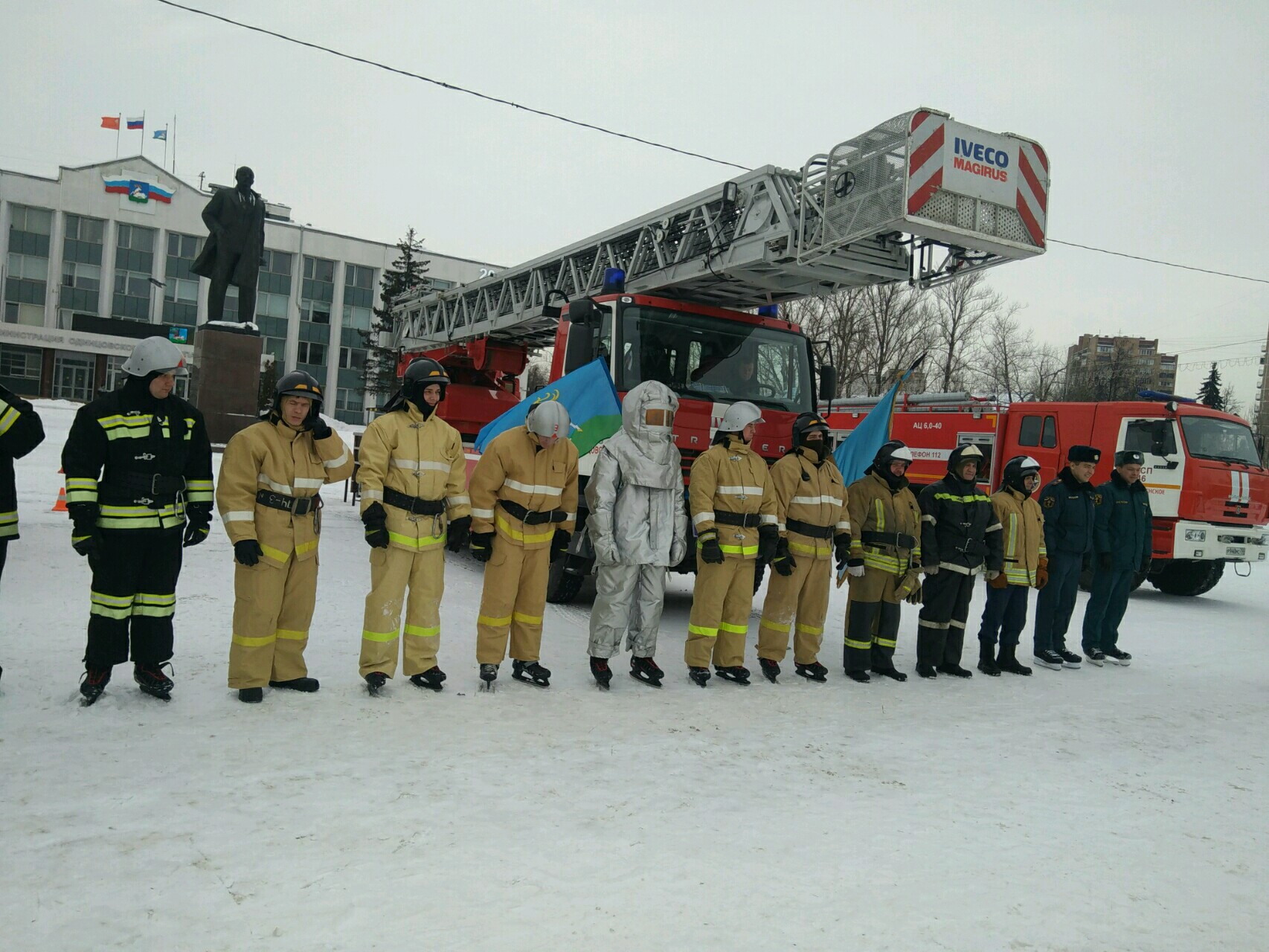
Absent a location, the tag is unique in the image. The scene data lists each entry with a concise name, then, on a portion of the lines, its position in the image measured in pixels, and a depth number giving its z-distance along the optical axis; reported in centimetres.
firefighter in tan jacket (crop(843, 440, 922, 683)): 666
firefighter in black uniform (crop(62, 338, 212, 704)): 443
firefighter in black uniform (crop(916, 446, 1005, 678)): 692
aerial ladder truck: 709
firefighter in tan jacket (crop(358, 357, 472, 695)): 511
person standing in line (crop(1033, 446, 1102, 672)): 775
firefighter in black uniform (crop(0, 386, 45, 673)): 445
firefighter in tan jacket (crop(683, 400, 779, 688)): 605
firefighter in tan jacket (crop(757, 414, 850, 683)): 638
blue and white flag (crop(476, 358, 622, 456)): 702
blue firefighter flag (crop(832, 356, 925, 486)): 749
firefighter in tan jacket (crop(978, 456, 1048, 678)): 731
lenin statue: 1247
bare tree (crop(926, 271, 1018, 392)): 3653
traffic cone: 1053
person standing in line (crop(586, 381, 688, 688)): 582
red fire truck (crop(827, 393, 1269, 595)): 1185
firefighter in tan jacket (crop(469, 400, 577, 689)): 551
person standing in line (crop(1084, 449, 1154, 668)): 805
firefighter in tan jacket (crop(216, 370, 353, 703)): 473
